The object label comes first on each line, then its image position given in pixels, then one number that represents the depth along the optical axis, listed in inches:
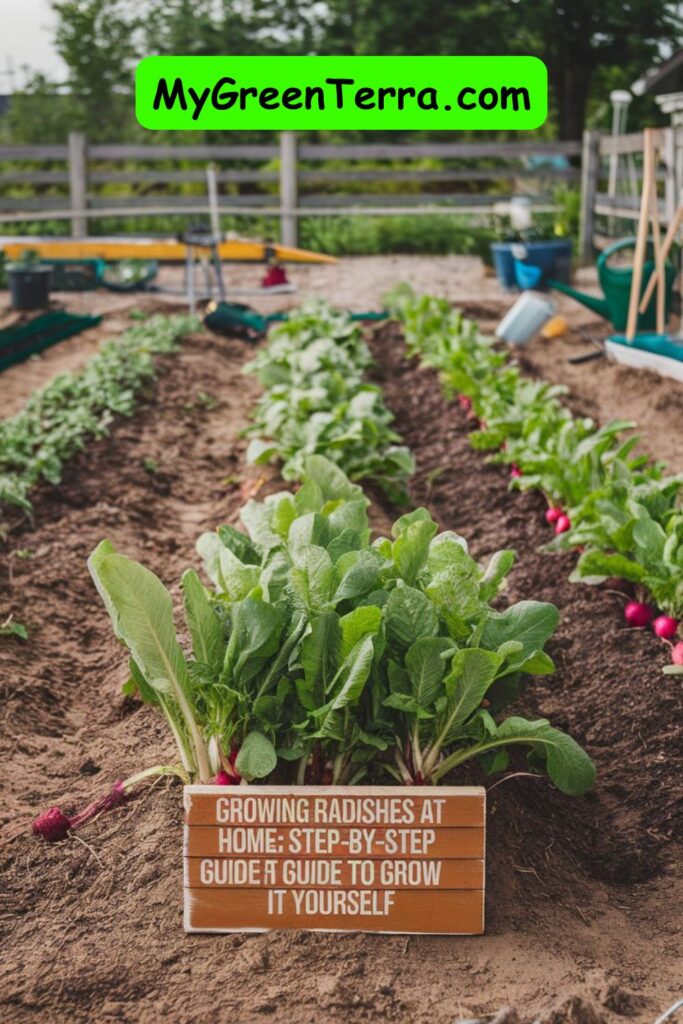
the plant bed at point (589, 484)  151.9
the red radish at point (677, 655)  142.6
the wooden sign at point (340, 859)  100.0
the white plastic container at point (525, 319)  388.2
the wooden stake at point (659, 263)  308.8
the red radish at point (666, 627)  149.9
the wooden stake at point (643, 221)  300.0
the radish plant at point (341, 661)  102.7
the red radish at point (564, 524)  192.1
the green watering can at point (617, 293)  369.0
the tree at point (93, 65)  926.4
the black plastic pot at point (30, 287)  459.5
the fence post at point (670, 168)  350.0
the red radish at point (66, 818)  115.3
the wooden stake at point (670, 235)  287.3
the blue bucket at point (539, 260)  473.7
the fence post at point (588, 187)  608.4
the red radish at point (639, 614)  156.3
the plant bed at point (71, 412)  233.6
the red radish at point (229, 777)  106.1
